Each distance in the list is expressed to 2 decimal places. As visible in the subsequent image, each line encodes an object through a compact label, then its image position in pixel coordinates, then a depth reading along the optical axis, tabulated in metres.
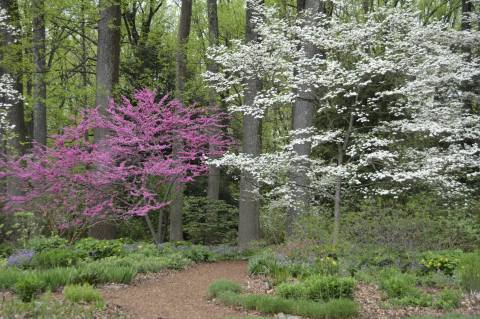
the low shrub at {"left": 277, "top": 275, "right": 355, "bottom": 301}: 6.20
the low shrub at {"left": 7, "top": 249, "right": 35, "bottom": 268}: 7.84
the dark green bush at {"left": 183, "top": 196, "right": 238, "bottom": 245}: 14.70
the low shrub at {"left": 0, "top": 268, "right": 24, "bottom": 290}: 6.39
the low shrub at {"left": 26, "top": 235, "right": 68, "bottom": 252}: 8.68
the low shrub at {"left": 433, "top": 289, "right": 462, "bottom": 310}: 6.08
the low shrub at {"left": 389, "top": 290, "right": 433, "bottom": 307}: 6.21
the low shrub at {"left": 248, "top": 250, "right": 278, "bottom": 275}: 8.17
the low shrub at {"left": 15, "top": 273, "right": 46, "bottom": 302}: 5.72
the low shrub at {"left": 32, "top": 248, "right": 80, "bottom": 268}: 7.71
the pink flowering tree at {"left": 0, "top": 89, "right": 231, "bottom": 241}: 9.97
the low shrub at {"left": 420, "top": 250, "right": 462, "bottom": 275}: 7.86
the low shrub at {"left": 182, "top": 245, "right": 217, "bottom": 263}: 10.71
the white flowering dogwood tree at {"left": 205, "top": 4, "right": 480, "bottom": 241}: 9.63
